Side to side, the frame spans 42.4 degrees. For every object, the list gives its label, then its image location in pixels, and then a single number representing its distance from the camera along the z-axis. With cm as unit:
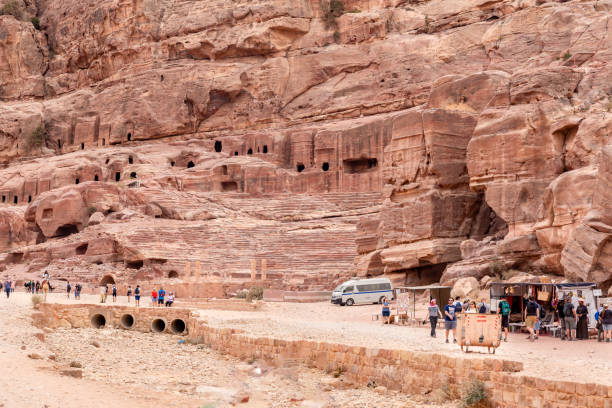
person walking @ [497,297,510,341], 2152
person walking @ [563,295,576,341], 2061
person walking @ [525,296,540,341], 2091
